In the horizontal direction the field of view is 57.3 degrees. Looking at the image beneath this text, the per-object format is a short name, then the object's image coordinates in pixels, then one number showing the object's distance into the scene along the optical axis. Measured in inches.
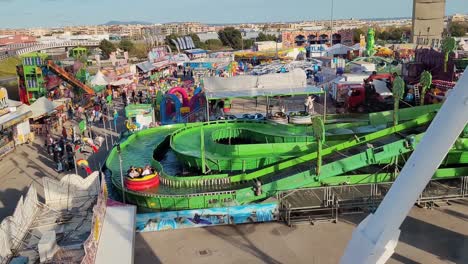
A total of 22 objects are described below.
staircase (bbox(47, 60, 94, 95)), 1152.2
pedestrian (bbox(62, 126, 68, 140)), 836.3
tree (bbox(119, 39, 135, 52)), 3324.1
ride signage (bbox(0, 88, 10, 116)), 813.2
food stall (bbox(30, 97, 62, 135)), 962.1
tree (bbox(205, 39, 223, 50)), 3961.1
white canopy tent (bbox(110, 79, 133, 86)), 1438.2
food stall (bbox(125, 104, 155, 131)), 882.8
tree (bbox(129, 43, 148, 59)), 3230.8
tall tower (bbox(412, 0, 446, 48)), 2783.0
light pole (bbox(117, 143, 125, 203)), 531.0
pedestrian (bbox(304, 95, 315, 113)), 948.6
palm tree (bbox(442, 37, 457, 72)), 896.9
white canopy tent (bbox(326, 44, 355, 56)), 2124.8
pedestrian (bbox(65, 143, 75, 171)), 710.1
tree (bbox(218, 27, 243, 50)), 4266.7
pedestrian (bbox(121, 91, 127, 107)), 1238.0
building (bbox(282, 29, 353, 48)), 3328.2
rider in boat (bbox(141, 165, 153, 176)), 560.7
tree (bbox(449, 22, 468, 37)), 3577.8
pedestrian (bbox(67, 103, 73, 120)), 1117.3
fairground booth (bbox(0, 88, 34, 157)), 805.2
